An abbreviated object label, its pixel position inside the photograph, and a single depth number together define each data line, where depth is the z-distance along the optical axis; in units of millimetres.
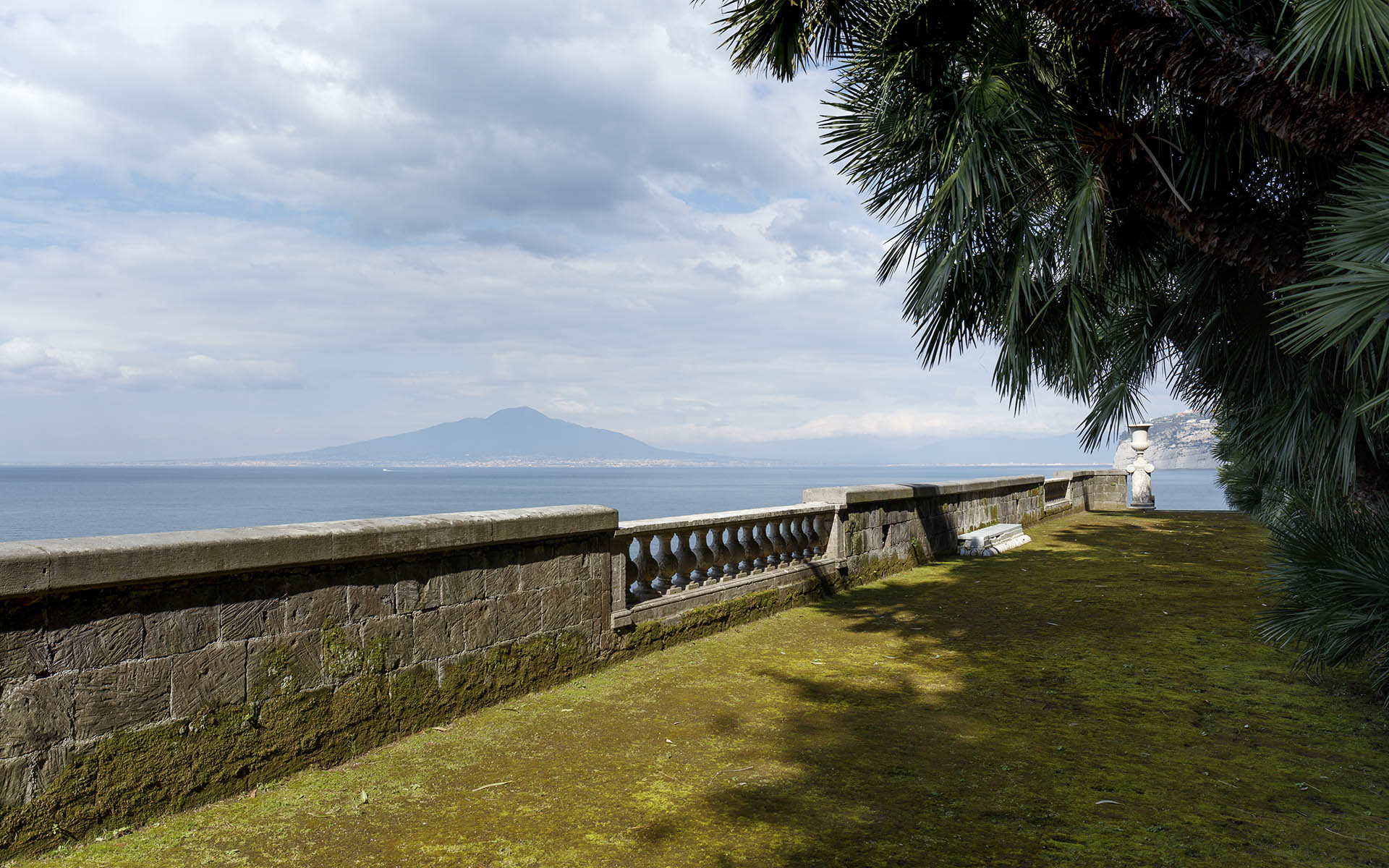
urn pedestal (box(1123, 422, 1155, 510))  20375
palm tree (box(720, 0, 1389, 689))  4852
